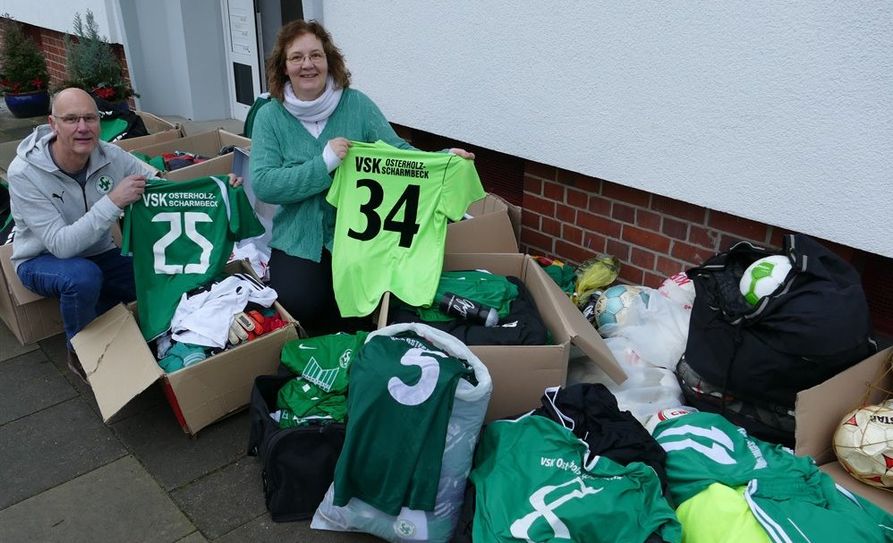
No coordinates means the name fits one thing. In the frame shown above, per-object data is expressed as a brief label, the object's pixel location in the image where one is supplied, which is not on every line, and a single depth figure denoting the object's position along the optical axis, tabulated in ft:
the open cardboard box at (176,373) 9.25
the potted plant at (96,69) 22.11
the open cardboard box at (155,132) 16.67
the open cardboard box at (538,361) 9.10
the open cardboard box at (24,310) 11.40
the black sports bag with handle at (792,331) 8.11
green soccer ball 8.61
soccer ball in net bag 7.67
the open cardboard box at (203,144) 16.56
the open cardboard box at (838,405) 7.96
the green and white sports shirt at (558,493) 6.81
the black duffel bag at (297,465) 8.25
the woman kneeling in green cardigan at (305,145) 10.61
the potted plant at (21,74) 26.27
